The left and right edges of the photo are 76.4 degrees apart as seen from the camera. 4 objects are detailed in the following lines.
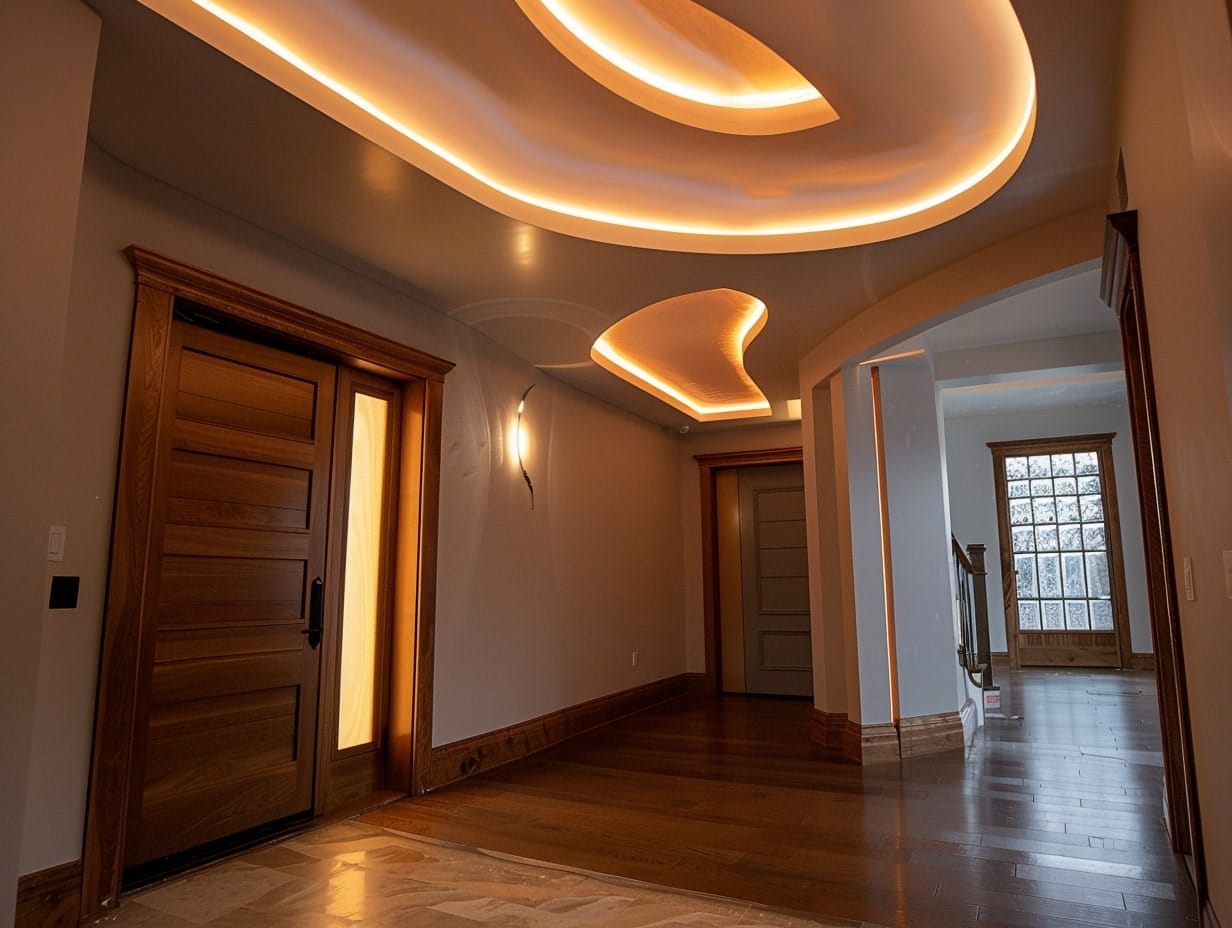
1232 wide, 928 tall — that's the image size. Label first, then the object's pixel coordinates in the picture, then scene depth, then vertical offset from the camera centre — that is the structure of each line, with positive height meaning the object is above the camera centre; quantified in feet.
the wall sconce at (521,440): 16.48 +3.03
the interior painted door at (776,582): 23.60 +0.06
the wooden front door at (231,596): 9.56 -0.13
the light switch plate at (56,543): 8.11 +0.46
